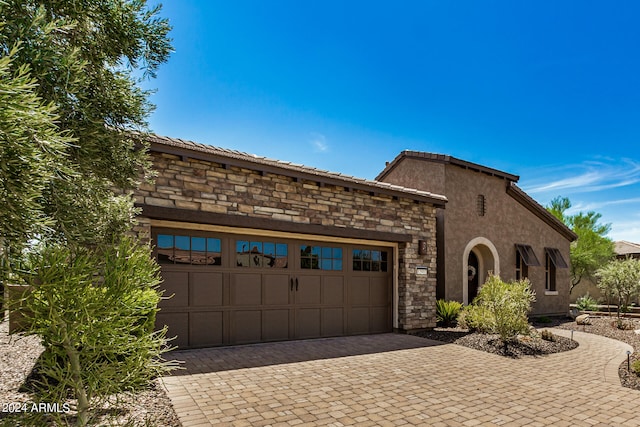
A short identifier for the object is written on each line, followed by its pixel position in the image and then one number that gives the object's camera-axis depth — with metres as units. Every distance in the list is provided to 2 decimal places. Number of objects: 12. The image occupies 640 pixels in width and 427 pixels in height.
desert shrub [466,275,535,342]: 8.76
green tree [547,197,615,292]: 23.47
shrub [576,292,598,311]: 19.98
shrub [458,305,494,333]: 9.28
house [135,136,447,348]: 7.54
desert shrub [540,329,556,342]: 9.98
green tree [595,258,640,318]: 15.76
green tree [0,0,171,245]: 2.65
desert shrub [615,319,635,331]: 13.09
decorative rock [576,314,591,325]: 14.10
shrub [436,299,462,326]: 11.66
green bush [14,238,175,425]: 2.69
